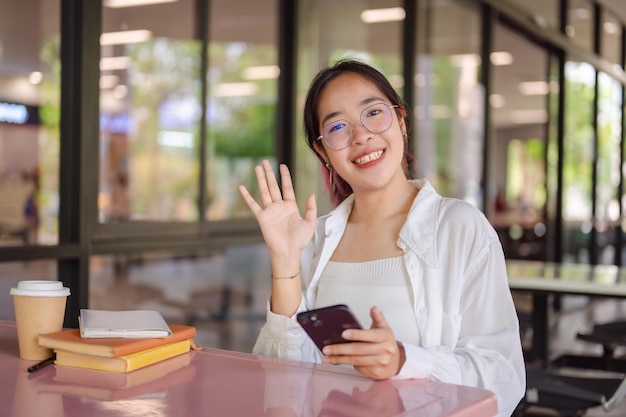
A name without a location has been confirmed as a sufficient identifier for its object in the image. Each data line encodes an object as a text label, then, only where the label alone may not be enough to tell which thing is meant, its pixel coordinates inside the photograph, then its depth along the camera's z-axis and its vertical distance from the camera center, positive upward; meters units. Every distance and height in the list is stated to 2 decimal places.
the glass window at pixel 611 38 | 10.24 +2.02
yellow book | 1.58 -0.33
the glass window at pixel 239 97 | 5.21 +0.69
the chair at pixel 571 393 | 2.94 -0.70
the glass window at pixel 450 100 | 6.38 +0.76
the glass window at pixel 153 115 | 5.25 +0.64
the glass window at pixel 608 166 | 10.52 +0.39
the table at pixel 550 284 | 3.64 -0.40
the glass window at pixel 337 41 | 4.96 +1.02
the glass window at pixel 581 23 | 9.16 +1.97
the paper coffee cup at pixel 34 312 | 1.71 -0.25
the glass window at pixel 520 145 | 8.16 +0.60
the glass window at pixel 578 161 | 9.35 +0.41
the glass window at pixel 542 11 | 7.60 +1.79
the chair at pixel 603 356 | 3.68 -0.72
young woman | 1.83 -0.14
